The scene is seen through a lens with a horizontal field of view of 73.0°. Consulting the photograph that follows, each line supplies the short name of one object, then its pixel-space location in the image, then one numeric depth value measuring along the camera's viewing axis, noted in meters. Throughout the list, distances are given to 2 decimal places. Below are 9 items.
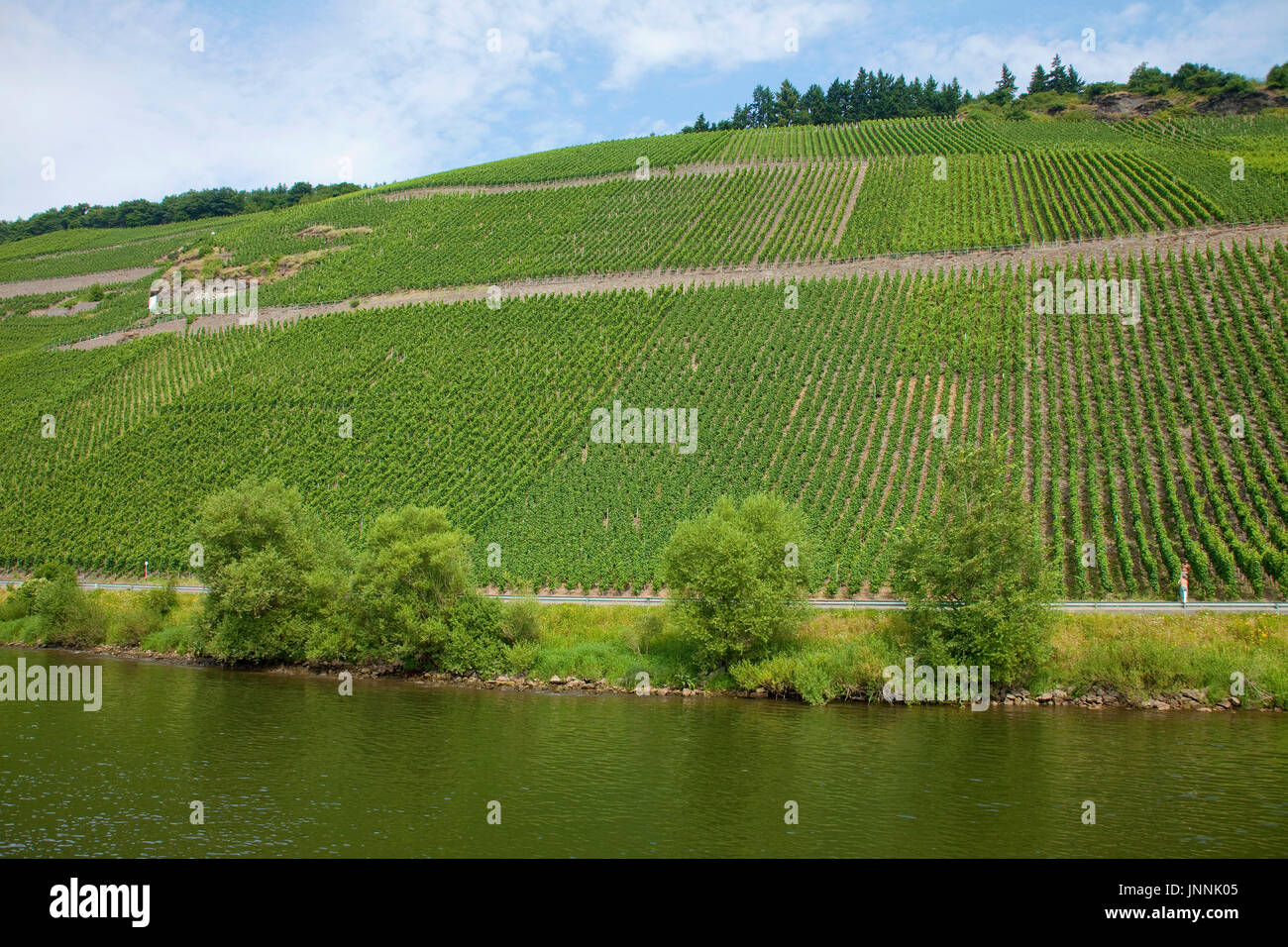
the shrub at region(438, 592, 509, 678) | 39.66
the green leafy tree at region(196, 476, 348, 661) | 41.62
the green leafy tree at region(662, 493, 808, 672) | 35.44
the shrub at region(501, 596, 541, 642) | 40.31
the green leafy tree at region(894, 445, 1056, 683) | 33.22
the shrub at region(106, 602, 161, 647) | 47.81
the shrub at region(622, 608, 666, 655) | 39.16
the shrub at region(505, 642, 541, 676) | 39.28
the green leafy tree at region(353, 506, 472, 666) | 39.38
